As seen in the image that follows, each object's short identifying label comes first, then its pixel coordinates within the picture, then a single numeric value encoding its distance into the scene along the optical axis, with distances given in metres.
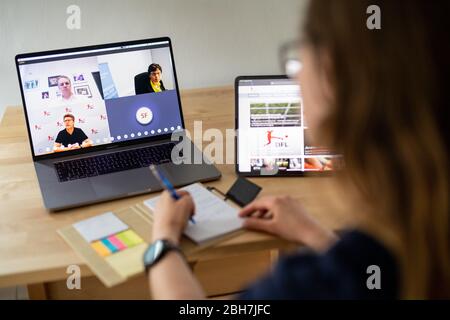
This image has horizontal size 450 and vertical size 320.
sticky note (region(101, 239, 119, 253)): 1.17
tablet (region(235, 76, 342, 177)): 1.46
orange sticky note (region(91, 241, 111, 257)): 1.16
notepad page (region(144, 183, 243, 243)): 1.21
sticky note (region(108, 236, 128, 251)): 1.18
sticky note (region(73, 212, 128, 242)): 1.21
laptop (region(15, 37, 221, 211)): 1.44
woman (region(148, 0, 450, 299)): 0.73
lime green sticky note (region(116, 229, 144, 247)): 1.19
